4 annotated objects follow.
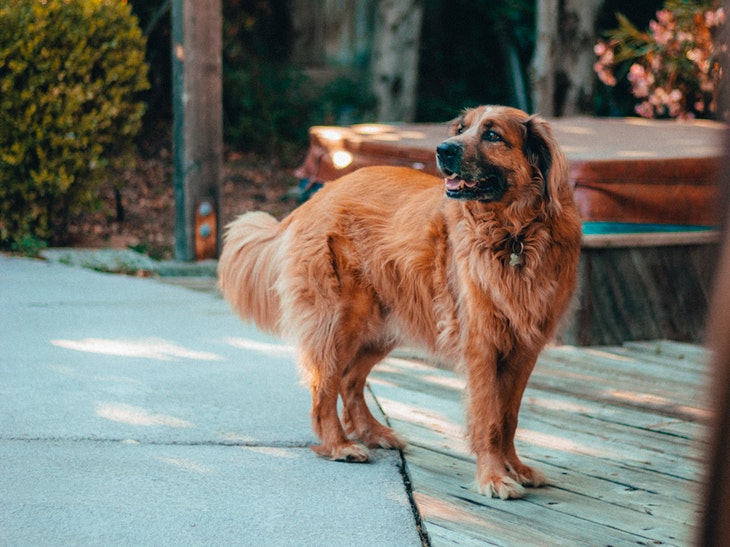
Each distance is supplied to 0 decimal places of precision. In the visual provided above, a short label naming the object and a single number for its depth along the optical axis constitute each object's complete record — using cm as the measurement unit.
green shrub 631
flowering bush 809
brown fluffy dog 301
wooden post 621
